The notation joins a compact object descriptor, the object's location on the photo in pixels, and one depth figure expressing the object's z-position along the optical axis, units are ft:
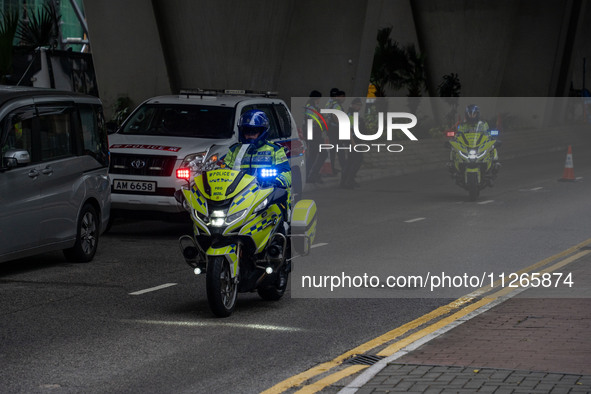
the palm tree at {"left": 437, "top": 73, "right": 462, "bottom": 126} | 139.23
